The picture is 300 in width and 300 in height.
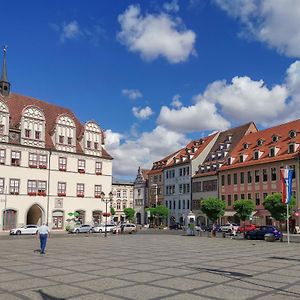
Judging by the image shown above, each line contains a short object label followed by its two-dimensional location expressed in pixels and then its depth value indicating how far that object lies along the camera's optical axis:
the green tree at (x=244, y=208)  45.86
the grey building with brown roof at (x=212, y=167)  57.80
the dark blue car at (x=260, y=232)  31.58
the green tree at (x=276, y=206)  39.56
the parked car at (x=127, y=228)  43.23
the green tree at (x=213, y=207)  47.64
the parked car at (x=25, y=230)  39.27
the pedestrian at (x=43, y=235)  17.78
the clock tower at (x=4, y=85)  47.57
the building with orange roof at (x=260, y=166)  45.98
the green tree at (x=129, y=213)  77.91
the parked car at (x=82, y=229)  44.00
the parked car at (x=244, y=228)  39.34
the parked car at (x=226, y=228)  42.52
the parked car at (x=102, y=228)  45.35
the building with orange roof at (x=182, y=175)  63.11
